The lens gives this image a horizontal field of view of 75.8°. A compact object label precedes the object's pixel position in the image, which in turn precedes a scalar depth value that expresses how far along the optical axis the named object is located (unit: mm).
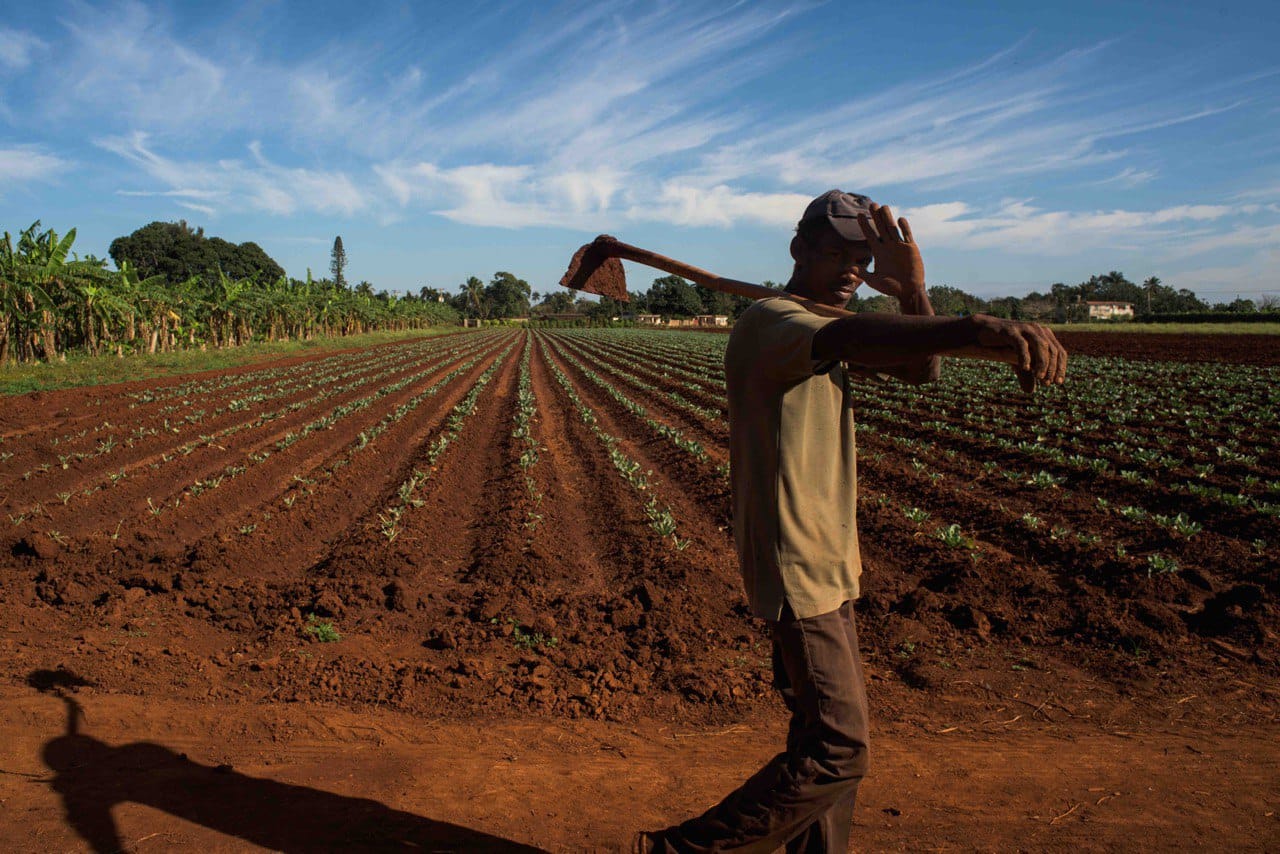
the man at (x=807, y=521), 2113
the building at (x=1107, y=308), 113438
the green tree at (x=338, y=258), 133962
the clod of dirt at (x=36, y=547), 6434
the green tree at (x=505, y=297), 129500
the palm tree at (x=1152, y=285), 115881
